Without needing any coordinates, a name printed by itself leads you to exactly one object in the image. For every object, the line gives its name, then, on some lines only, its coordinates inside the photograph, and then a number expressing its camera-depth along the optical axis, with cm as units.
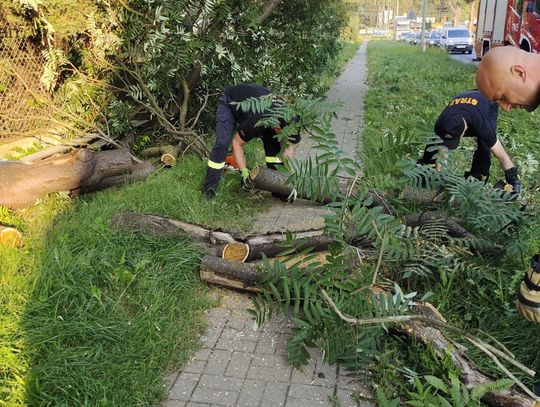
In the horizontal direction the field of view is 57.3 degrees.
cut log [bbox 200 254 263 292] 349
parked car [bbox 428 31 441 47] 4432
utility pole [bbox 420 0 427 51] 3599
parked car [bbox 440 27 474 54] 3497
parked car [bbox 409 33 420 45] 5481
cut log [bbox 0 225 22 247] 405
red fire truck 1337
